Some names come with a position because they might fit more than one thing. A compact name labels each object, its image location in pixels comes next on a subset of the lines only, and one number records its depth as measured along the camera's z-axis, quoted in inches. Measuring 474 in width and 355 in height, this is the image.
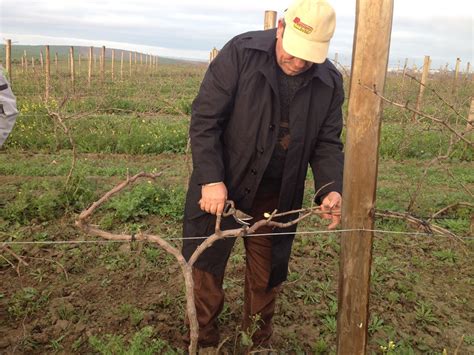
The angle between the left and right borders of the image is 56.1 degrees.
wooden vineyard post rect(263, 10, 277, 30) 223.1
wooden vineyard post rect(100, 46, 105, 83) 607.6
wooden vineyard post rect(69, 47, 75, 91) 548.2
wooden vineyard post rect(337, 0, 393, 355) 68.2
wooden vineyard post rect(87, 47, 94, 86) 619.0
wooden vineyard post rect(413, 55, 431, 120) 514.0
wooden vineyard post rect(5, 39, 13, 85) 430.5
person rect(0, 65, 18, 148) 103.9
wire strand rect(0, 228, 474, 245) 77.5
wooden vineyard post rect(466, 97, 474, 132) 335.2
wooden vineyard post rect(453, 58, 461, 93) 674.6
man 84.7
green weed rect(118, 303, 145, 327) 117.9
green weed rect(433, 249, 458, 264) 162.9
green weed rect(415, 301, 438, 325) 128.5
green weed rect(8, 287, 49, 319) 121.3
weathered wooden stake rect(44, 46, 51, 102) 403.5
